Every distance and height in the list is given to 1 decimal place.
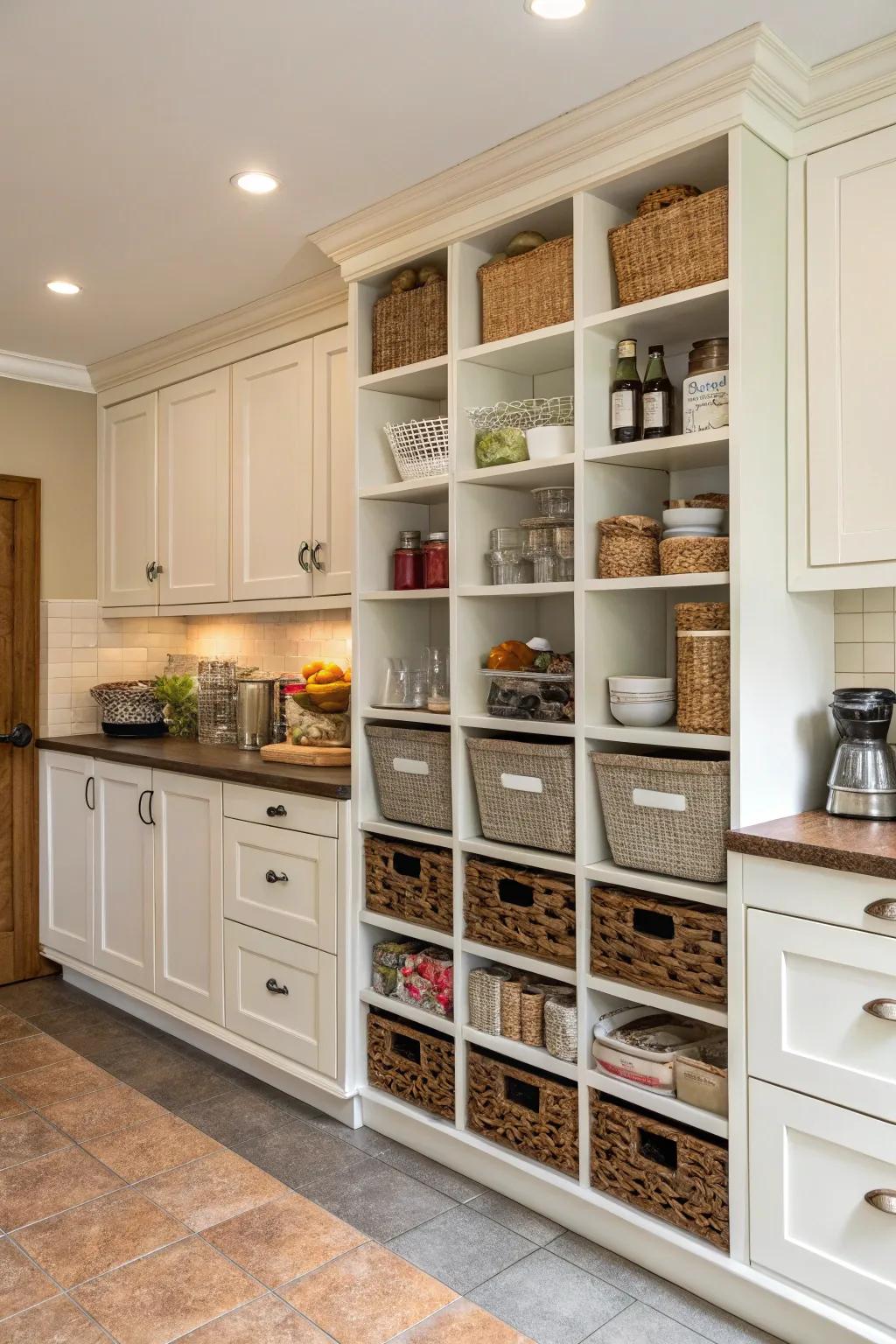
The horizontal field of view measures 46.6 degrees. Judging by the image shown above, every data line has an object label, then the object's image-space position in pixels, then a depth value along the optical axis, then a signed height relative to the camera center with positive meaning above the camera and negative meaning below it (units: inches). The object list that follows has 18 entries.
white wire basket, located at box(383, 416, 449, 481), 106.4 +21.7
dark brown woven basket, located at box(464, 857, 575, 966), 94.3 -23.9
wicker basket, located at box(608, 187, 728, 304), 82.4 +33.6
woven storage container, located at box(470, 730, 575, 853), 93.4 -12.6
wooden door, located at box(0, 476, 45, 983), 164.7 -9.1
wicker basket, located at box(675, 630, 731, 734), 82.9 -2.1
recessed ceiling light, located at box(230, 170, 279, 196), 100.5 +46.4
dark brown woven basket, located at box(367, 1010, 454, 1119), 105.2 -42.6
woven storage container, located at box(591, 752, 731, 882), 82.7 -13.2
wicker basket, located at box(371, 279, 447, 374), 106.5 +34.6
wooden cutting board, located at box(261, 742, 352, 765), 125.5 -12.1
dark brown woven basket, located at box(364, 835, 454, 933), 105.5 -23.6
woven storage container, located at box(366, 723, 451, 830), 105.0 -12.3
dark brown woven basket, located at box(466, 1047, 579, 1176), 93.8 -42.7
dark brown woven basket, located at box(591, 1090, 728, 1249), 82.8 -42.6
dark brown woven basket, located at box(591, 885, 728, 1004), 83.4 -24.1
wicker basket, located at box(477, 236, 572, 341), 94.0 +34.1
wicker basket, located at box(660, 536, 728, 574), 84.7 +8.2
